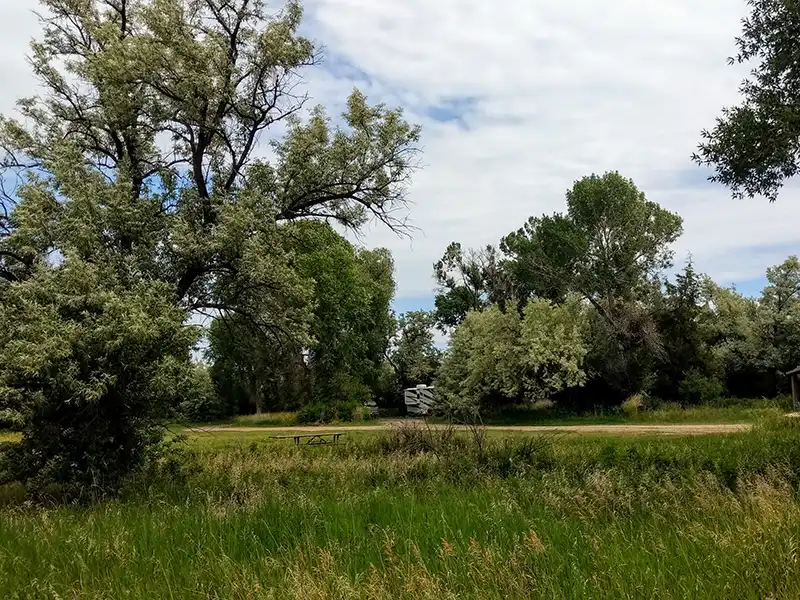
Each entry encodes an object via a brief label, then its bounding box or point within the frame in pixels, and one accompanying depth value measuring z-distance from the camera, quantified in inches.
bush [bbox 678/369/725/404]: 1396.4
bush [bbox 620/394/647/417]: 1341.2
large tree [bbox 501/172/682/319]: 2010.3
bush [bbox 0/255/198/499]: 397.4
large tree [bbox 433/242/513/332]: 2100.1
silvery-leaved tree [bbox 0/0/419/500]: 418.3
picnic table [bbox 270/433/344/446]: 921.8
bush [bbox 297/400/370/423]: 1779.0
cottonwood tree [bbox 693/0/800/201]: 389.4
